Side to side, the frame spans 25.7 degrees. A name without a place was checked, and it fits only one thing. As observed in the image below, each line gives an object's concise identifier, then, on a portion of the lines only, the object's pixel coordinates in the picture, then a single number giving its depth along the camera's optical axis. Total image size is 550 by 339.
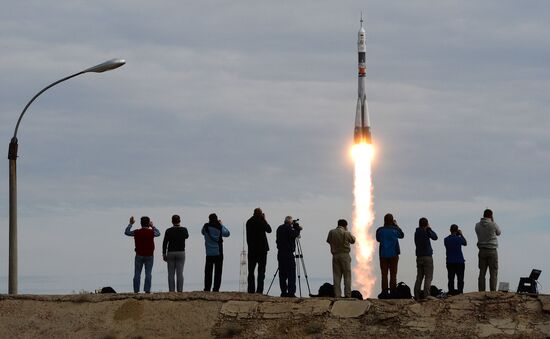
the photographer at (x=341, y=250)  35.31
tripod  38.33
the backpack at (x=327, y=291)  36.94
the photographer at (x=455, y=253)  35.62
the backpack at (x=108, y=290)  38.25
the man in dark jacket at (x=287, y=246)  35.38
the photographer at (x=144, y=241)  35.50
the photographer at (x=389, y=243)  35.19
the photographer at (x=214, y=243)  35.31
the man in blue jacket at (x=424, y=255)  35.59
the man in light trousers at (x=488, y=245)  35.72
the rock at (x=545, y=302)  34.44
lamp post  34.54
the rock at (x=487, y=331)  33.59
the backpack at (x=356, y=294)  36.39
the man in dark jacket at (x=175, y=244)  35.59
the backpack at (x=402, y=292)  36.25
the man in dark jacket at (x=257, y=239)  35.31
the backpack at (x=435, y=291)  37.13
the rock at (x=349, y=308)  35.03
